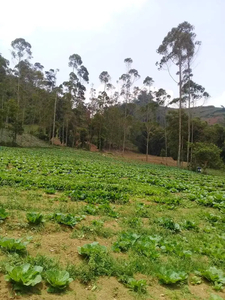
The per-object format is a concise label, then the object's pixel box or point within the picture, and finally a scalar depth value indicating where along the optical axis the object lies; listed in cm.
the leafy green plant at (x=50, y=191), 724
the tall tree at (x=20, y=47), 3969
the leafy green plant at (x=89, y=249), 327
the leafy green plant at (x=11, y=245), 307
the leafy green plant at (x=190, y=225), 524
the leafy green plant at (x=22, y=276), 241
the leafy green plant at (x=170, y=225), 498
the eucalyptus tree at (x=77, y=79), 4788
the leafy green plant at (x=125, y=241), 370
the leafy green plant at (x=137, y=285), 268
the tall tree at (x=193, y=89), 3256
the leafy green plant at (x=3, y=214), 411
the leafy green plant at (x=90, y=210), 551
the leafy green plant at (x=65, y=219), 434
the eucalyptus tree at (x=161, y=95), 4538
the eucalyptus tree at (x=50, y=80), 5532
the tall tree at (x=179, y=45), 2847
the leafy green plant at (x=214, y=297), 257
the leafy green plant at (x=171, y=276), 287
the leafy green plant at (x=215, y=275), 302
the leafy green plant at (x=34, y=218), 411
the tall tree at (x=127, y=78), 4263
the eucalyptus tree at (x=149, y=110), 3869
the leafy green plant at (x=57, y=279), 250
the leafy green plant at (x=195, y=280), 299
